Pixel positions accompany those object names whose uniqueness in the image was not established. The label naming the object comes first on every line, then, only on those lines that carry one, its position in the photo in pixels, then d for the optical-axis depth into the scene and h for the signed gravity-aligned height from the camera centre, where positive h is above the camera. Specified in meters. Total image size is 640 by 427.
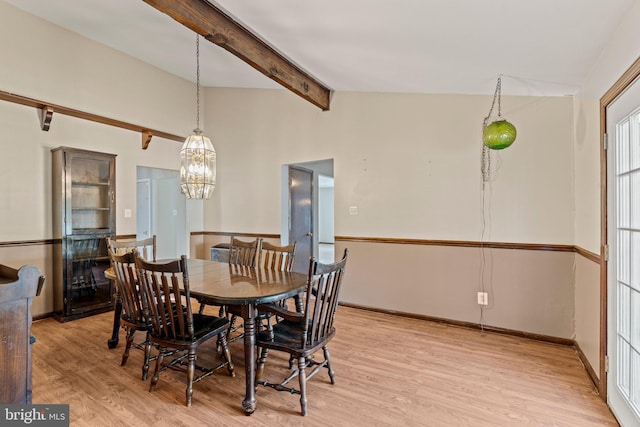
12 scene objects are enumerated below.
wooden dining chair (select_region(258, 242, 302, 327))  2.95 -0.42
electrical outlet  3.42 -0.89
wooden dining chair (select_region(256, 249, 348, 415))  1.97 -0.75
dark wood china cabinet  3.70 -0.20
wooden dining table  2.02 -0.51
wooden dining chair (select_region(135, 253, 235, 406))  2.01 -0.68
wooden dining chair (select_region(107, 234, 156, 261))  3.13 -0.33
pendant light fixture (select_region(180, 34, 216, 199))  3.02 +0.41
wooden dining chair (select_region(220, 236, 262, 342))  3.21 -0.43
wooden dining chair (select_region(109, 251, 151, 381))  2.25 -0.59
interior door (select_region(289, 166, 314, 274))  5.09 -0.04
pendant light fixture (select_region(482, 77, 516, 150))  2.76 +0.62
